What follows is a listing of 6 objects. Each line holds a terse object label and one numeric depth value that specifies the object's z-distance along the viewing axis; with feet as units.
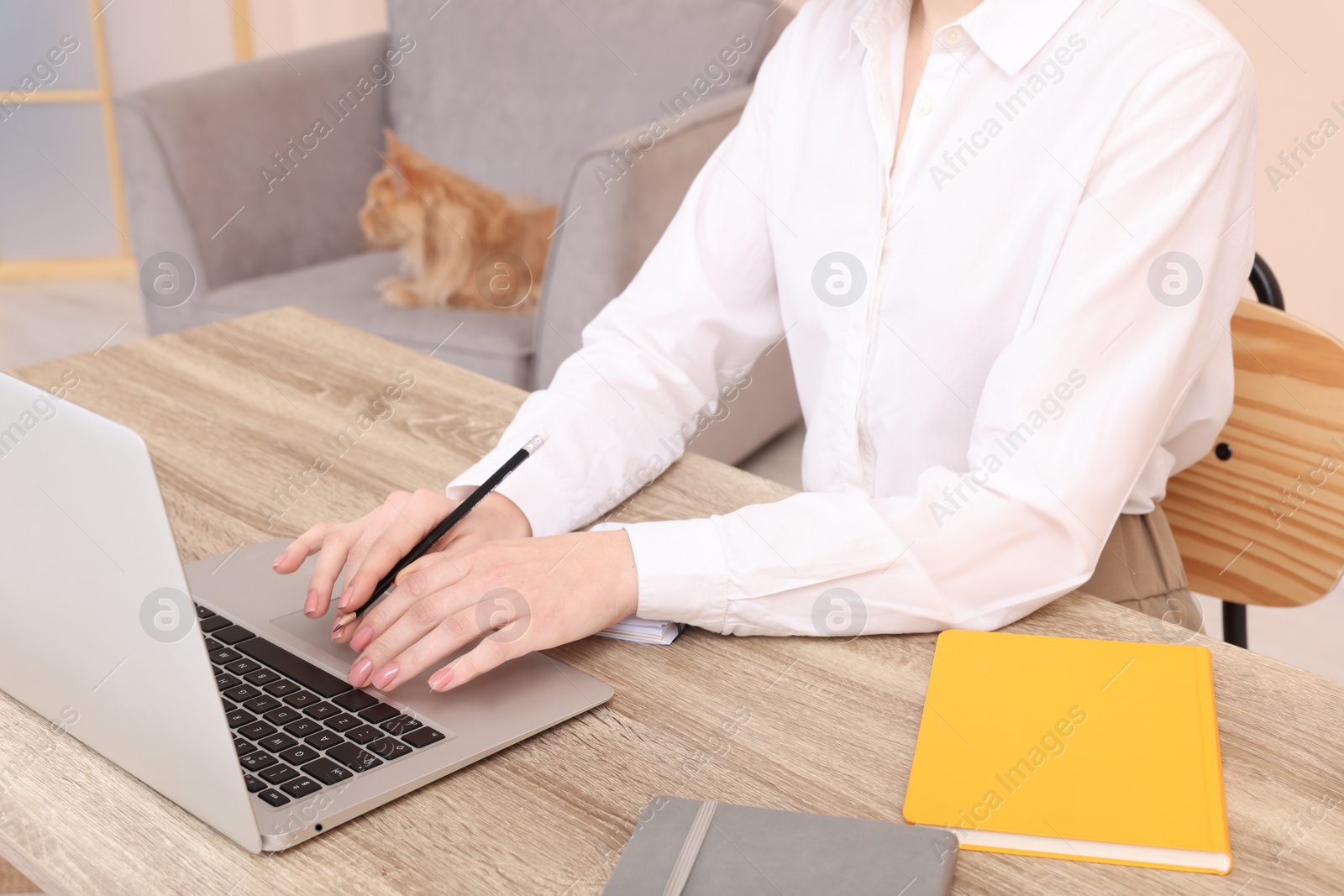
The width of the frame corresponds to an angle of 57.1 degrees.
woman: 2.53
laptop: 1.66
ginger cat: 7.20
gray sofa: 6.67
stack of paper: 2.52
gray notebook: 1.81
